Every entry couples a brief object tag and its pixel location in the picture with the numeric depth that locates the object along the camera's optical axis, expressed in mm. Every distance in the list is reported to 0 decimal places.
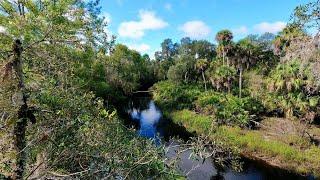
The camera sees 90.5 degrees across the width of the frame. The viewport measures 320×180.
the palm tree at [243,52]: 21495
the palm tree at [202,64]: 27194
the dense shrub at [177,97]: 22077
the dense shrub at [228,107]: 16193
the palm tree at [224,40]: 22138
